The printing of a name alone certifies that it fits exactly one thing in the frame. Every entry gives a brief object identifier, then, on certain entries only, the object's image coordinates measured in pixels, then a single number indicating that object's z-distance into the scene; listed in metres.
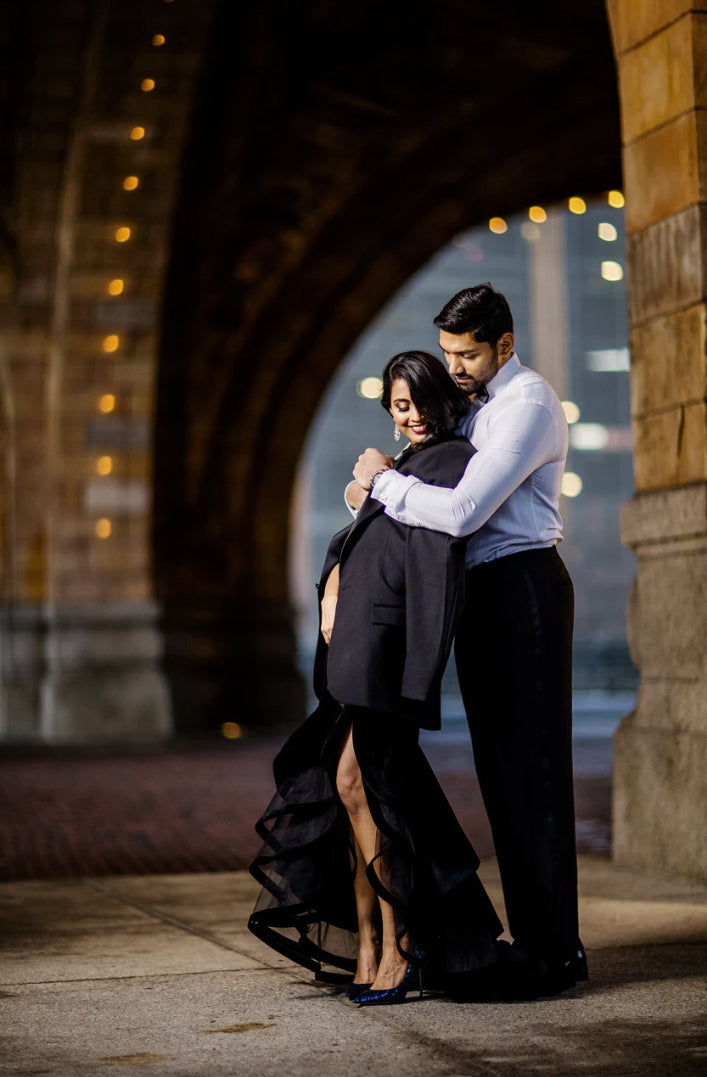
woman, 3.88
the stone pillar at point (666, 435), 6.02
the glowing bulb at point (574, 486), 48.75
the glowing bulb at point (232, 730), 19.31
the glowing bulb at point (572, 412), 48.03
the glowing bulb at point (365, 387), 48.00
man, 4.05
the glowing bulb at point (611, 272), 49.45
